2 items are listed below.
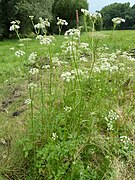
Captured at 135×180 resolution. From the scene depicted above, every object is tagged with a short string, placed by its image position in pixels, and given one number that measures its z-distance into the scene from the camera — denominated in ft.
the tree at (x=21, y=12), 23.38
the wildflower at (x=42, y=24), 3.50
